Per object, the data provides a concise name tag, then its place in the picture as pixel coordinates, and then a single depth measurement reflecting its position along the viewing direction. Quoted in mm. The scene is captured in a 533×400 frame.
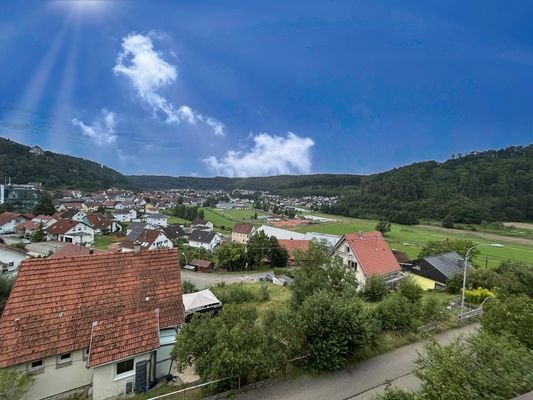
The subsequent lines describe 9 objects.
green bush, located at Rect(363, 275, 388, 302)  20781
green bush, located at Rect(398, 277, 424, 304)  17500
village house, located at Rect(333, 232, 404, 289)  26844
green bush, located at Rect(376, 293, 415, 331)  13945
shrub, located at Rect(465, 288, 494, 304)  21594
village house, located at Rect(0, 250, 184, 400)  10594
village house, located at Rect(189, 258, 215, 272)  46675
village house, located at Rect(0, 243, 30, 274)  34731
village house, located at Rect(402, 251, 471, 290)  29641
